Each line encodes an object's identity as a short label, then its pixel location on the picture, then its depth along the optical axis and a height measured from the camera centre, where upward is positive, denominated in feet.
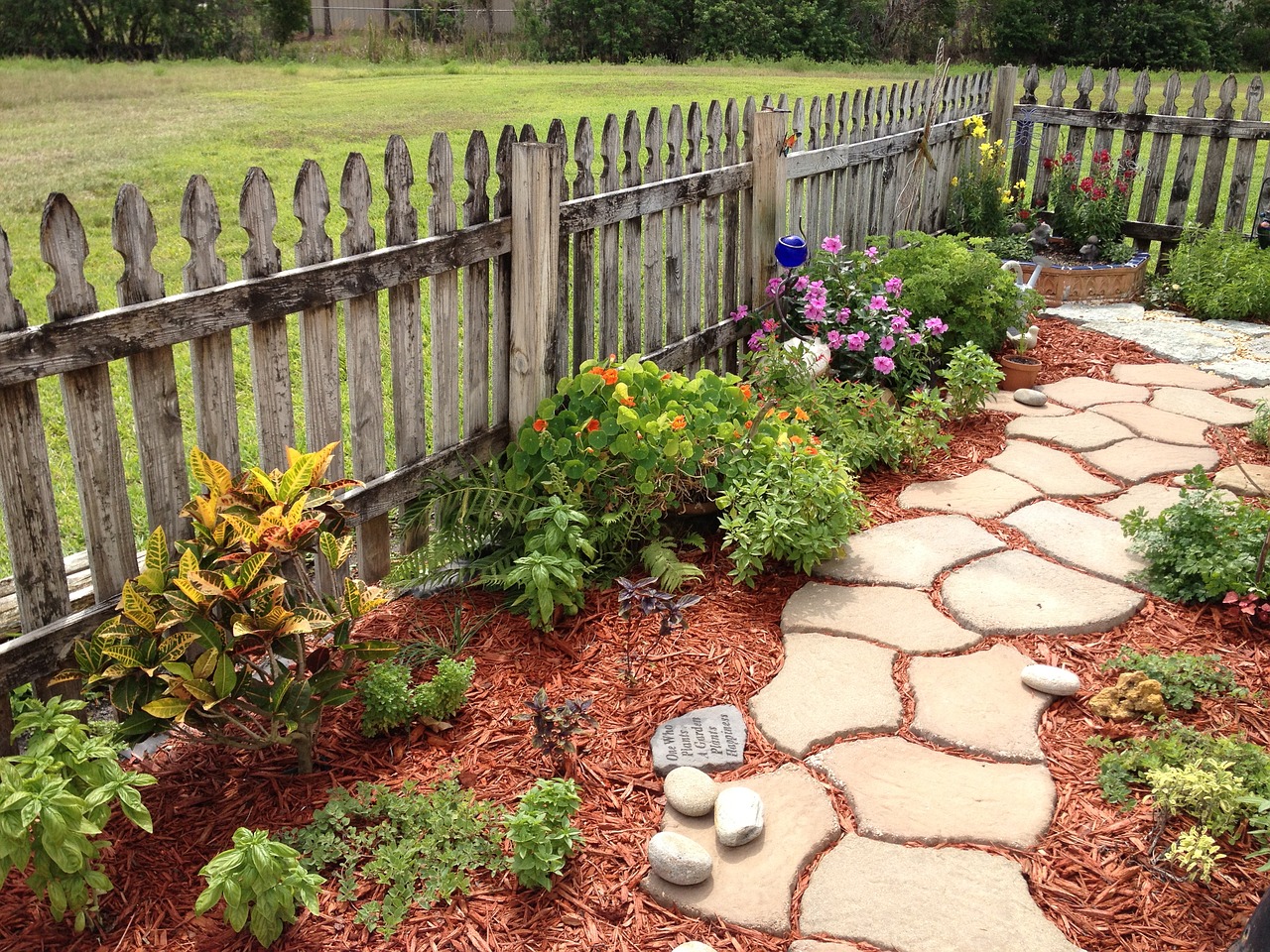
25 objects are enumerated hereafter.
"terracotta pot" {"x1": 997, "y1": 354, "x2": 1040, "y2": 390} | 19.15 -4.99
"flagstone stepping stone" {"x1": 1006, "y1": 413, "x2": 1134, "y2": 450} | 16.60 -5.29
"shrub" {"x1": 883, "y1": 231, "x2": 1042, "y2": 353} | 18.56 -3.53
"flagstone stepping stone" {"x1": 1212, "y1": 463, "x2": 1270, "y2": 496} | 14.38 -5.21
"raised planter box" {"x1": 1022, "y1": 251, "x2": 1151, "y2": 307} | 24.73 -4.48
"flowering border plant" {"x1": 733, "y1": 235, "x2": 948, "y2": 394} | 17.20 -3.86
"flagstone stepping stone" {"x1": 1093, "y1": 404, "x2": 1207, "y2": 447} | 16.74 -5.25
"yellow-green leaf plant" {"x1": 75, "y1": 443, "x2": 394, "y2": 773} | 8.37 -4.30
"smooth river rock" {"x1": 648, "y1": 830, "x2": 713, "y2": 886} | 8.13 -5.65
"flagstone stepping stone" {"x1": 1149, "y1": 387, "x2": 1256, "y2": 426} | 17.58 -5.22
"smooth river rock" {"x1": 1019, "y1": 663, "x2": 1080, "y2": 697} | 10.31 -5.48
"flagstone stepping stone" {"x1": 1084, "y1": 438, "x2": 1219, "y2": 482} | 15.43 -5.29
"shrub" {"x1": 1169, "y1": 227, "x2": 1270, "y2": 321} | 23.22 -4.12
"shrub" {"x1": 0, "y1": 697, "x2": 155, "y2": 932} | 6.98 -4.72
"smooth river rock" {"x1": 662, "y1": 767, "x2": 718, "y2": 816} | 8.86 -5.65
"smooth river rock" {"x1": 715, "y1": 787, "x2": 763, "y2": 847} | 8.50 -5.62
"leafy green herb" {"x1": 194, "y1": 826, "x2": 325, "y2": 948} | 7.20 -5.24
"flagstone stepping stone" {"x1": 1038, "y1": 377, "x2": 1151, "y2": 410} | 18.56 -5.24
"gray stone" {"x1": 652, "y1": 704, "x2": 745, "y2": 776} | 9.48 -5.72
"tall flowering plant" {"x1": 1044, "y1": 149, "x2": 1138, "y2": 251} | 26.12 -2.80
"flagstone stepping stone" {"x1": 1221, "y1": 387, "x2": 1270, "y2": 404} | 18.60 -5.20
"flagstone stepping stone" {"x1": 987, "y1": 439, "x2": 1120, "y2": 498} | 14.90 -5.37
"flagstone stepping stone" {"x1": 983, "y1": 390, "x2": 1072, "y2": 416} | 17.98 -5.31
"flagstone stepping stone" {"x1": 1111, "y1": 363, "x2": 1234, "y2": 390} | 19.44 -5.18
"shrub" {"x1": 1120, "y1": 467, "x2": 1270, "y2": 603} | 11.54 -4.91
